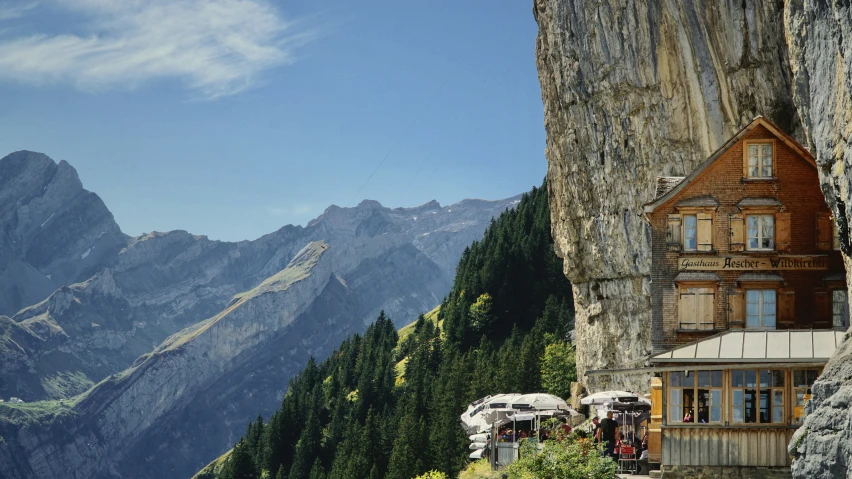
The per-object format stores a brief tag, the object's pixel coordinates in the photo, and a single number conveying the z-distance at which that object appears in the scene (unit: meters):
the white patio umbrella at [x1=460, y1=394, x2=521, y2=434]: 55.90
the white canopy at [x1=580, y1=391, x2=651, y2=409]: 48.94
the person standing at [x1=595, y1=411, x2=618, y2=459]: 44.31
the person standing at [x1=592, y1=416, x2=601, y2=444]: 44.71
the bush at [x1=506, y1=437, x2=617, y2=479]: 38.56
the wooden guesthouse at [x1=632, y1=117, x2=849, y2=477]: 42.75
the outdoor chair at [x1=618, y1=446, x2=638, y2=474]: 42.12
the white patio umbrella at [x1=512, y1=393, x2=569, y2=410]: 53.28
